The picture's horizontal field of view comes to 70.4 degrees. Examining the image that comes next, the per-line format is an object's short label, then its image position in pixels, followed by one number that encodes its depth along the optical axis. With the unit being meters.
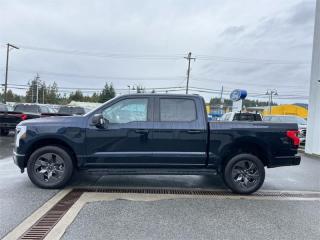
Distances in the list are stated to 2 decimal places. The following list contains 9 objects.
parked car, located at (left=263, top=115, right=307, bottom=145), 12.39
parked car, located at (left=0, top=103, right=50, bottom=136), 11.10
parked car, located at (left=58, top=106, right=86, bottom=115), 11.75
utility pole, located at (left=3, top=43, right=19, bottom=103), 30.36
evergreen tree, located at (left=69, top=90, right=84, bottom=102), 67.46
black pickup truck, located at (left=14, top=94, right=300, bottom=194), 4.34
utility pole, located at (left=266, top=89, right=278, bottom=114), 42.44
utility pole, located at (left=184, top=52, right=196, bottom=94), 37.32
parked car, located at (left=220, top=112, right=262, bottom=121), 9.17
